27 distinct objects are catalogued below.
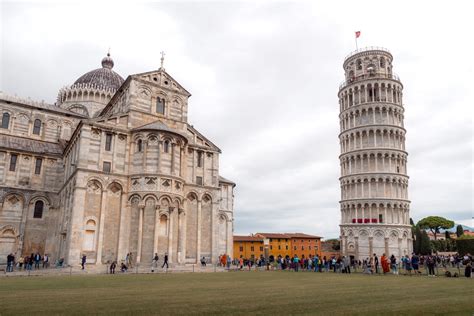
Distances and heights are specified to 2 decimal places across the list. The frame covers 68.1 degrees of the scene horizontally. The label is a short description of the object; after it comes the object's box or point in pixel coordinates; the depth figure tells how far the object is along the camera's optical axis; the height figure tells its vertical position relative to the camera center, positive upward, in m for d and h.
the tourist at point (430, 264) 22.47 -1.79
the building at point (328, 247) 92.76 -3.32
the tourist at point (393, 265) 25.06 -2.12
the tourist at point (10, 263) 24.75 -2.23
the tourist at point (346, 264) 27.36 -2.20
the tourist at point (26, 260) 32.41 -2.71
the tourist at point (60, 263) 29.06 -2.55
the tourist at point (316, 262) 29.62 -2.31
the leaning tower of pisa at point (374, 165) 55.47 +11.31
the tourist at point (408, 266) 24.80 -2.10
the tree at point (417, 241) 67.51 -1.07
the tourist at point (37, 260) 31.56 -2.57
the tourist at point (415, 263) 24.42 -1.87
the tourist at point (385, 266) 24.36 -2.07
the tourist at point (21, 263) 29.43 -2.64
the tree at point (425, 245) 66.50 -1.68
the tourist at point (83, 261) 26.64 -2.15
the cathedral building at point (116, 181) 30.31 +4.84
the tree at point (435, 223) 98.44 +3.62
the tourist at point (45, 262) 32.92 -2.80
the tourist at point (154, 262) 28.37 -2.36
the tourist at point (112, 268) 24.48 -2.45
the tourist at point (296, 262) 30.96 -2.40
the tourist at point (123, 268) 26.01 -2.59
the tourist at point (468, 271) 20.59 -1.98
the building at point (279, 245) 83.19 -2.56
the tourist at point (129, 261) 29.00 -2.31
